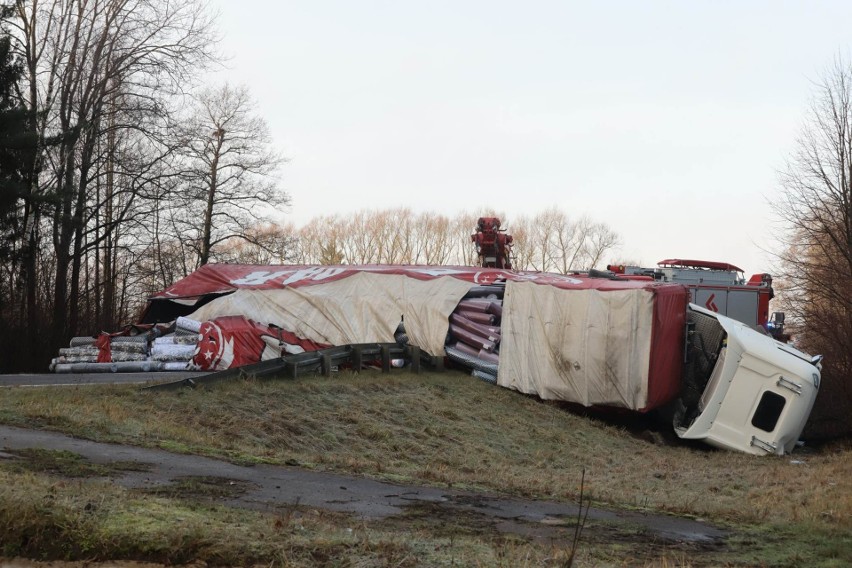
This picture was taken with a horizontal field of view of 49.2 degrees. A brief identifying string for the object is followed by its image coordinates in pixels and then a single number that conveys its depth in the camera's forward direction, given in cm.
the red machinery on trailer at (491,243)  2753
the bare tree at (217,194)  4306
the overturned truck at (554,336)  1686
